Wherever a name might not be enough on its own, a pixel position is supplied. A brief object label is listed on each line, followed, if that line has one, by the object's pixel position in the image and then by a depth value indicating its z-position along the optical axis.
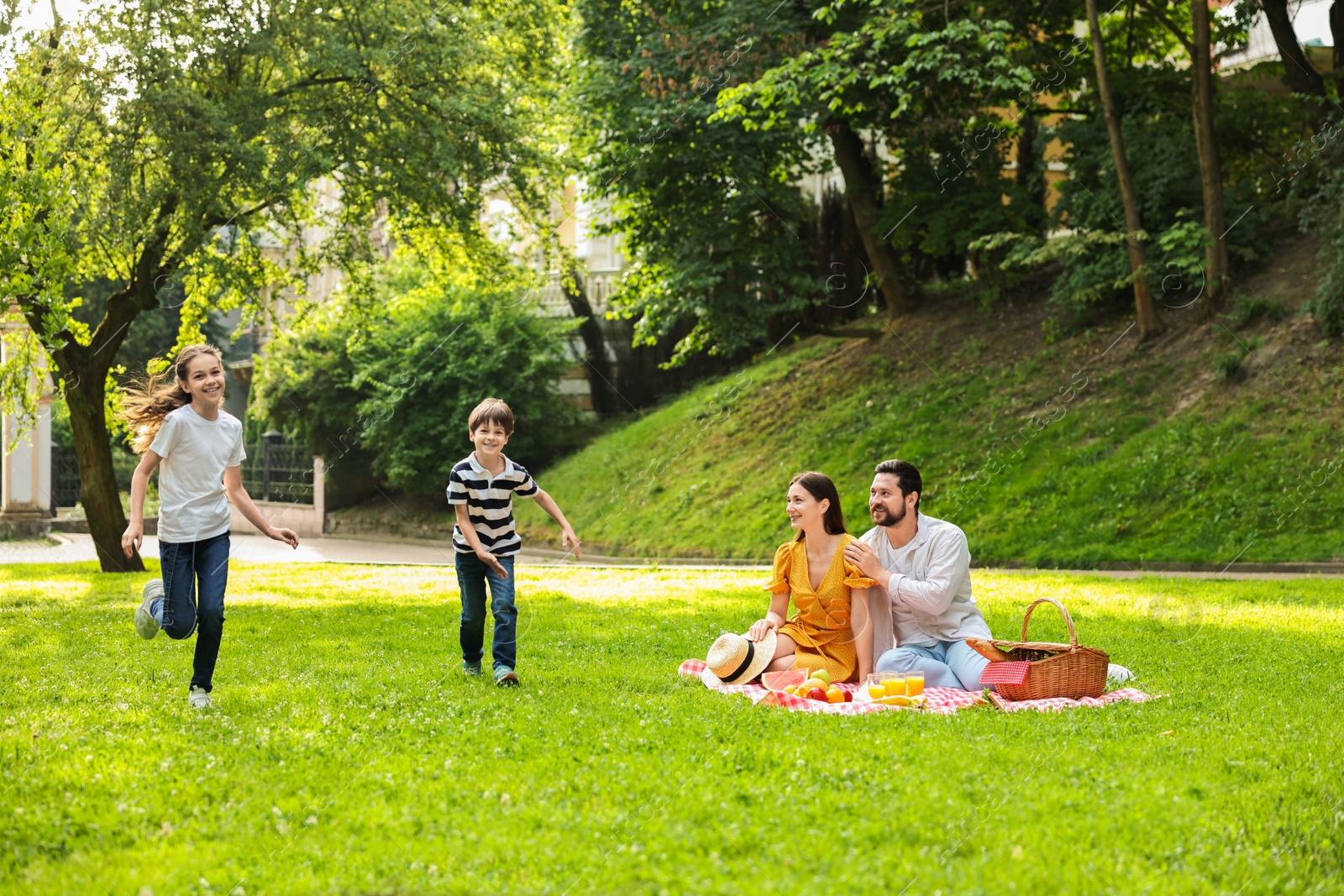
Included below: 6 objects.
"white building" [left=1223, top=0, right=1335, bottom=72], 21.09
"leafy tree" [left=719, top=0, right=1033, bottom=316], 17.34
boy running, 7.01
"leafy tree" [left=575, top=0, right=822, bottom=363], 19.72
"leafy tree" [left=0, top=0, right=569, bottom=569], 14.20
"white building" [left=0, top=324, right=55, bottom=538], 28.50
